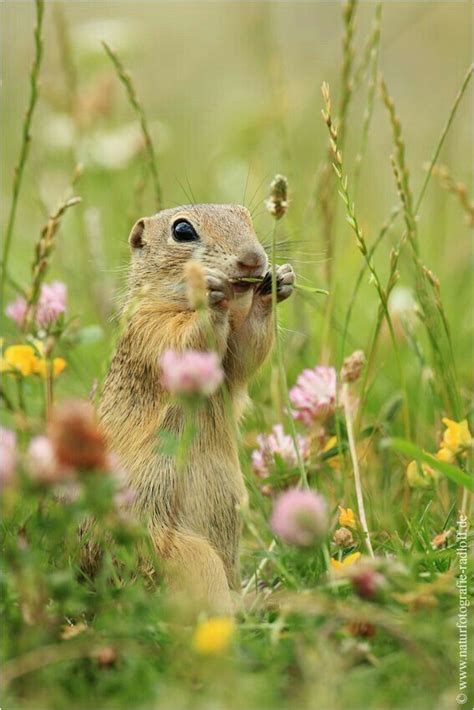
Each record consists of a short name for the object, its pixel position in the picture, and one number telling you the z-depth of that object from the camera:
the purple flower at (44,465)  4.43
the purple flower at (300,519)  4.62
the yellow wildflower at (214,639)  4.39
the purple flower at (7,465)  4.39
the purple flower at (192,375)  4.76
